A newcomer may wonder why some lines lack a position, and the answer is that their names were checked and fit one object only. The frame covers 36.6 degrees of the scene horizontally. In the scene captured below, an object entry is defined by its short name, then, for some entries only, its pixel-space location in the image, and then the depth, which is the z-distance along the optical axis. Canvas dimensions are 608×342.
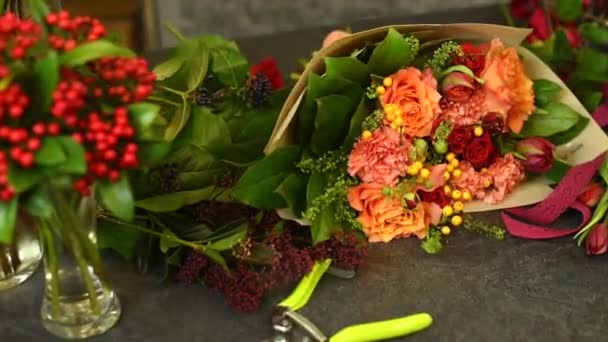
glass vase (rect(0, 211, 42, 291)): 0.83
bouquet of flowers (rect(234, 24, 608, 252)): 0.85
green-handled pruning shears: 0.77
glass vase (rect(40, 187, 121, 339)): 0.72
